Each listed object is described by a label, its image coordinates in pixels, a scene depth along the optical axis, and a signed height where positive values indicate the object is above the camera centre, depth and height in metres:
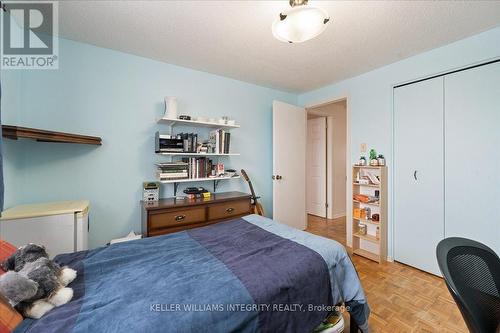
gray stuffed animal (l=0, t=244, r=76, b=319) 0.76 -0.45
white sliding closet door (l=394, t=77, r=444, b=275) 2.29 -0.08
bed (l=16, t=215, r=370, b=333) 0.79 -0.55
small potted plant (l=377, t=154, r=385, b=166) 2.67 +0.08
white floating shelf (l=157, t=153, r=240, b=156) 2.41 +0.14
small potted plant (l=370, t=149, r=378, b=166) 2.69 +0.11
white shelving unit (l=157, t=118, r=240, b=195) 2.41 +0.51
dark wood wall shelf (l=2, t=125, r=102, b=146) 1.41 +0.23
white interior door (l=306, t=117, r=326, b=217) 4.64 -0.02
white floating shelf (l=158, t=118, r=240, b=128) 2.41 +0.52
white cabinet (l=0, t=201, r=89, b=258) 1.43 -0.44
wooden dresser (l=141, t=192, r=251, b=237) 2.09 -0.51
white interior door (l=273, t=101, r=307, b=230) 3.31 +0.03
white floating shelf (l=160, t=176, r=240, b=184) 2.36 -0.16
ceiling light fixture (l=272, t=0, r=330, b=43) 1.30 +0.93
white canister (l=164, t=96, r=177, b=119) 2.40 +0.67
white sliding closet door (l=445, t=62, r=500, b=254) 1.95 +0.12
